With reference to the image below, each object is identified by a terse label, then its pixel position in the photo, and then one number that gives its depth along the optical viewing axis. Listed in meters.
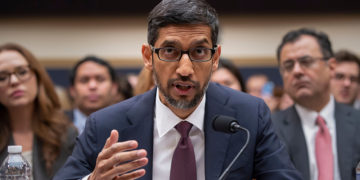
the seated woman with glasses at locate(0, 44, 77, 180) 3.13
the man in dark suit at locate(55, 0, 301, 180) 2.09
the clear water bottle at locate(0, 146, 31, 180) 2.32
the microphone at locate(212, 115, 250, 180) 1.85
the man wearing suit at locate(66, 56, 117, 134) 4.18
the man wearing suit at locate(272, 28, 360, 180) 3.05
